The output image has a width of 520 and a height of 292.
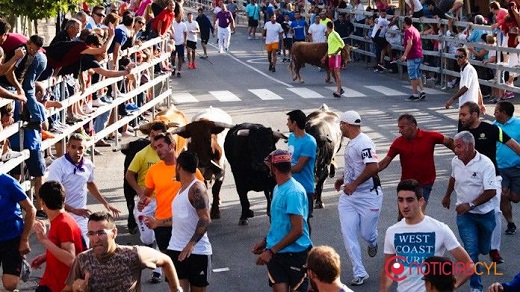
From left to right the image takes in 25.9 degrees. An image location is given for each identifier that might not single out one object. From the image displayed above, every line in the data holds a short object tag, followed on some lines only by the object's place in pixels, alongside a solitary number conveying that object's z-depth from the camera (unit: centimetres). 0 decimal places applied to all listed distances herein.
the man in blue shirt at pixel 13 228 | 1002
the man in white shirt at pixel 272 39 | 3541
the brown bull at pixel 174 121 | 1496
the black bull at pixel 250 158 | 1481
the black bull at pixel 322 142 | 1593
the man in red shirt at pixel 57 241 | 912
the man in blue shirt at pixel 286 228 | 989
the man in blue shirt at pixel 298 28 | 3878
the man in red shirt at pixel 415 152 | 1234
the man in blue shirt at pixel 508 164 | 1378
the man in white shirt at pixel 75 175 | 1152
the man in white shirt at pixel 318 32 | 3625
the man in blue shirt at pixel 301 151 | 1270
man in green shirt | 2932
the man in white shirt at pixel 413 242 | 889
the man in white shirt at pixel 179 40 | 3409
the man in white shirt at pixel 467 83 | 1836
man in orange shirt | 1107
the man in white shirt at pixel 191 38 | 3553
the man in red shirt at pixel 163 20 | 2489
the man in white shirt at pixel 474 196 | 1148
